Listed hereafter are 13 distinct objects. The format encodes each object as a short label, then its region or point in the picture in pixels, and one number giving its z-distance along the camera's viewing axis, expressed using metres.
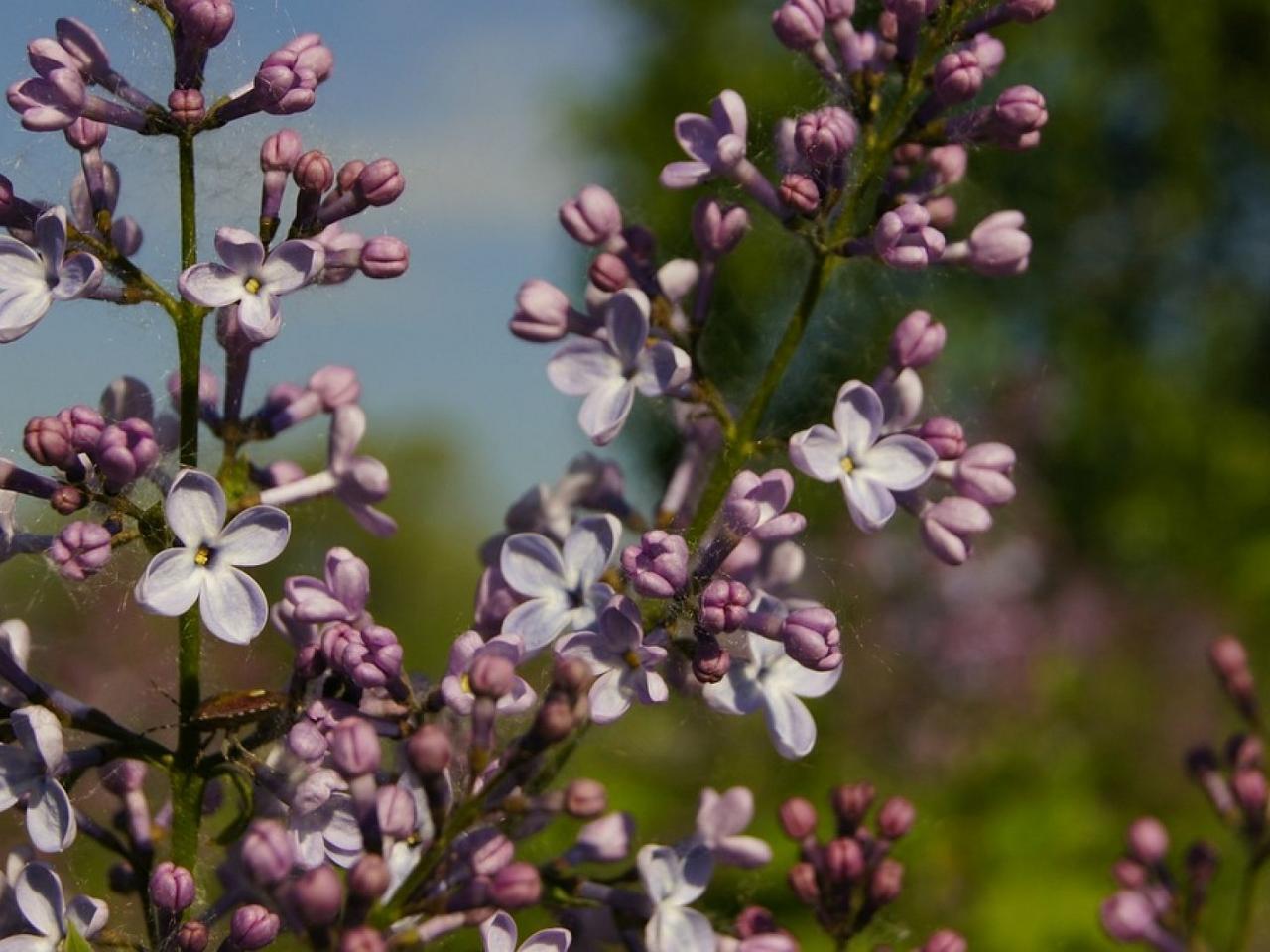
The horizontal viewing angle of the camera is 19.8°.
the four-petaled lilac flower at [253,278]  0.38
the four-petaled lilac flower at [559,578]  0.39
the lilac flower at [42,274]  0.38
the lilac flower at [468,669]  0.37
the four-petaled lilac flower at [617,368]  0.40
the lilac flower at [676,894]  0.38
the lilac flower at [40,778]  0.38
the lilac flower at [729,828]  0.40
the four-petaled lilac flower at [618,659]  0.38
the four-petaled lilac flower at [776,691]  0.40
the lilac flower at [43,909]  0.37
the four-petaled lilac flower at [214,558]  0.38
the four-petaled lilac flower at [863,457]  0.40
